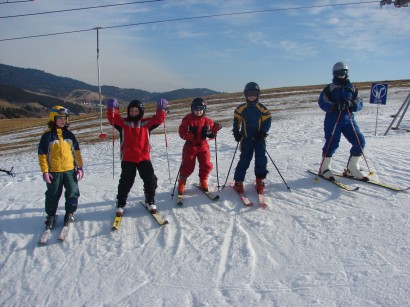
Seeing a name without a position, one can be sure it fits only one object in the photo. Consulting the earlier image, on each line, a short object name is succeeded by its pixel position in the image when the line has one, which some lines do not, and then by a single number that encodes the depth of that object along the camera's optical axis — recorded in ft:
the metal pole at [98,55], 44.55
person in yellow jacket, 16.38
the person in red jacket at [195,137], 18.61
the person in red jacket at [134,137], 17.13
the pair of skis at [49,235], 16.17
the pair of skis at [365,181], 19.04
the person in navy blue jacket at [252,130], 18.57
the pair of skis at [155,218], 16.98
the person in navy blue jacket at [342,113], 19.61
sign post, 36.40
